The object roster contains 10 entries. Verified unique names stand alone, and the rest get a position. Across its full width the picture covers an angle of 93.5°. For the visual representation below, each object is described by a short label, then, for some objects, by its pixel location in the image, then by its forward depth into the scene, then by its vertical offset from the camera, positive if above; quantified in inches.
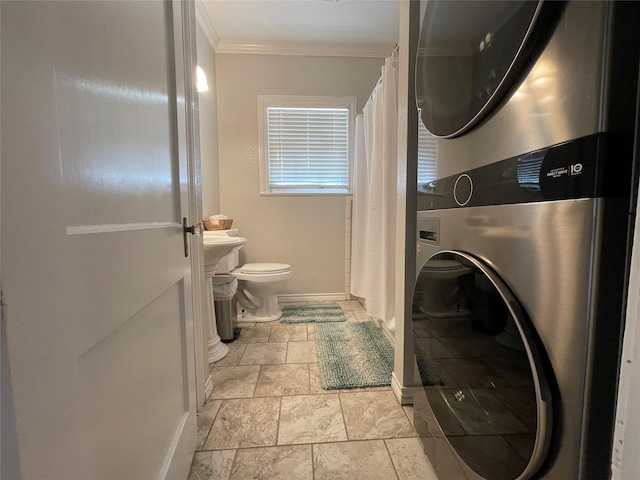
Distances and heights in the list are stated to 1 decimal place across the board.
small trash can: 80.7 -22.9
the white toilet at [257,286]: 93.1 -21.7
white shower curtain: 72.5 +6.7
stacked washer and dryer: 16.9 -0.8
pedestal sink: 63.6 -9.9
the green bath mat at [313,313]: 99.7 -33.3
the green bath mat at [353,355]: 62.6 -33.4
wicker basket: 92.0 -1.8
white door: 13.3 -1.1
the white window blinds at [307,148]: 115.6 +27.4
